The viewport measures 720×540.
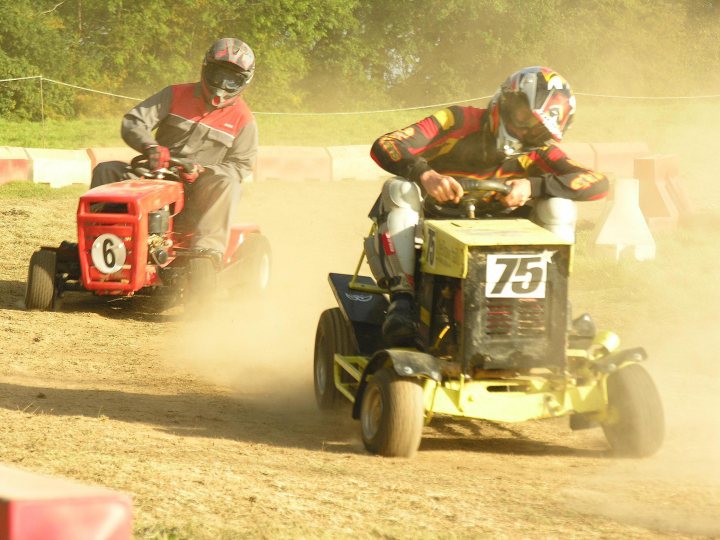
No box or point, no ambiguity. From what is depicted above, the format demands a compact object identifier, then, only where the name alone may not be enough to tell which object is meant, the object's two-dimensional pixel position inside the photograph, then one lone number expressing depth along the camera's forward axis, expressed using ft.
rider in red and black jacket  38.52
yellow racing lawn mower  34.88
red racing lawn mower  59.16
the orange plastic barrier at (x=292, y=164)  122.42
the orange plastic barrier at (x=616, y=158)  128.67
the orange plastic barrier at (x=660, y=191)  94.99
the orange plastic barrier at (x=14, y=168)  108.58
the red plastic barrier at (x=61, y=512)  16.11
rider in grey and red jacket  62.80
